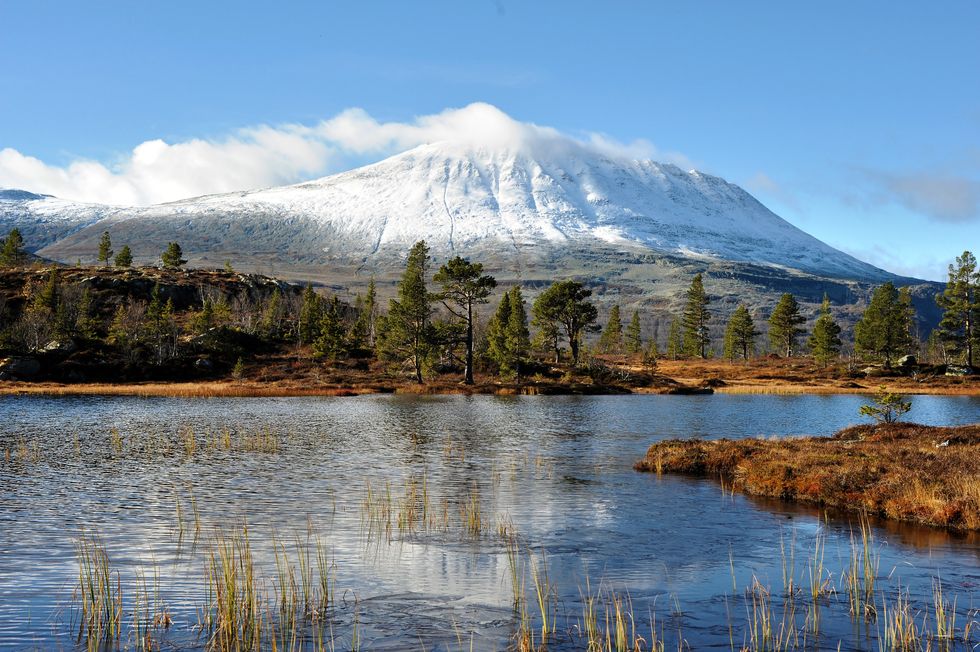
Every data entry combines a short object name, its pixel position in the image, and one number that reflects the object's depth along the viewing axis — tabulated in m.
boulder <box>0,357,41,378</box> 84.38
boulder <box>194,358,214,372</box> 93.94
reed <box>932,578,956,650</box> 11.60
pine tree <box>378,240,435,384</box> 86.75
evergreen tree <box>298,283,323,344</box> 109.94
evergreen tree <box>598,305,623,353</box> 144.25
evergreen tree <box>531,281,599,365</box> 99.56
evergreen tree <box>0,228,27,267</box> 145.25
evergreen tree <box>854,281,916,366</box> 116.00
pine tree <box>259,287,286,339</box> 113.56
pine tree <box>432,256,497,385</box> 84.31
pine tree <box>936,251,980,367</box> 108.94
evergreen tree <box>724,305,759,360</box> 142.00
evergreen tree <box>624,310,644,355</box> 149.54
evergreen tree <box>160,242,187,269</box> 156.62
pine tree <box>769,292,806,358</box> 134.50
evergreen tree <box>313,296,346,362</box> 98.19
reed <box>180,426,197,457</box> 33.62
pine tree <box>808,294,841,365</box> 116.19
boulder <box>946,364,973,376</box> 102.62
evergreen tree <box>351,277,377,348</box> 114.21
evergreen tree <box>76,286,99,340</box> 99.56
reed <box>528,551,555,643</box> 12.07
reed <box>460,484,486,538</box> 19.31
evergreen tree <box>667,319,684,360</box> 163.00
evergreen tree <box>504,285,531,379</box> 86.25
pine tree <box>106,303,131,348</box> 95.38
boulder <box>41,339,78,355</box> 91.17
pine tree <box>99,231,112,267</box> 154.77
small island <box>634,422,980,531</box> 20.98
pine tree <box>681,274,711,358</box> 144.38
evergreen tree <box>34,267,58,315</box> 107.69
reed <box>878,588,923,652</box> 11.12
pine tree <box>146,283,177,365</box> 94.44
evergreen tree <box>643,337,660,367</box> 112.38
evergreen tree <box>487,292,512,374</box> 87.56
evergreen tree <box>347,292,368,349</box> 110.96
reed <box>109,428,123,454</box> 34.23
